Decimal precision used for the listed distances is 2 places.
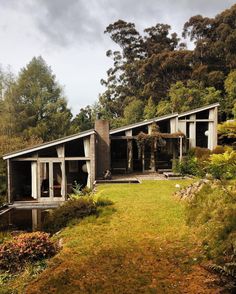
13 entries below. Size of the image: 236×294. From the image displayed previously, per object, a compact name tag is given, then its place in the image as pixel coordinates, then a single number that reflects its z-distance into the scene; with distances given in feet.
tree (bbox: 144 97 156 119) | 119.96
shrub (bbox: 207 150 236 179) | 20.98
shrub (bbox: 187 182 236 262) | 18.21
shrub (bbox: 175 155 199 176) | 59.47
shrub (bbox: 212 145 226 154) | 62.54
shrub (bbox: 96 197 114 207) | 33.67
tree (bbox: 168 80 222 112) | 99.14
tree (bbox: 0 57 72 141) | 108.88
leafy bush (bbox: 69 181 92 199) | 38.57
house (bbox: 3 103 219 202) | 51.75
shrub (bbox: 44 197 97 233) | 29.08
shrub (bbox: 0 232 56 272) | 19.57
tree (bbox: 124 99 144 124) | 132.13
